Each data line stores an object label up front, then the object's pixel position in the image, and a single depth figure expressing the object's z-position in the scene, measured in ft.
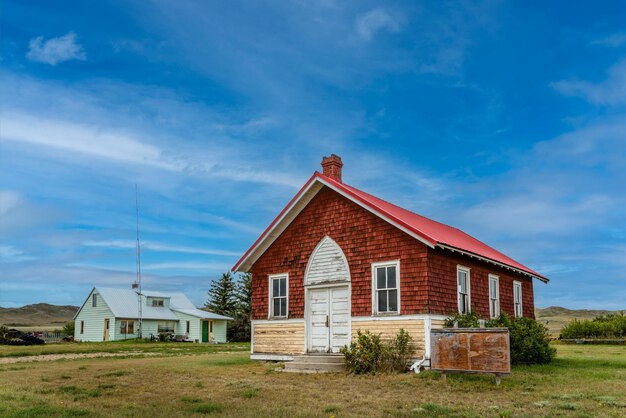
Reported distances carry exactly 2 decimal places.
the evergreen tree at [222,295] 227.61
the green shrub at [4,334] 146.11
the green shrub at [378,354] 60.03
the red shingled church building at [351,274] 62.80
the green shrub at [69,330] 212.54
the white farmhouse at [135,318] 184.85
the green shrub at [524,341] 67.00
